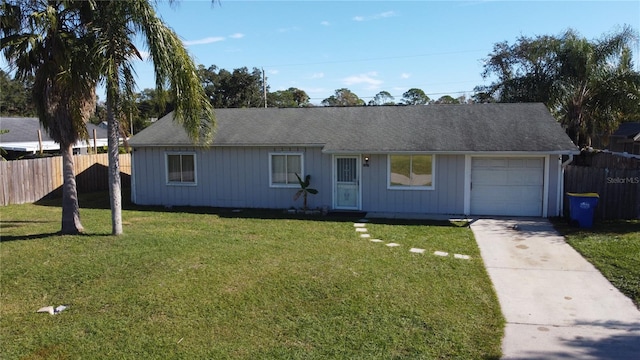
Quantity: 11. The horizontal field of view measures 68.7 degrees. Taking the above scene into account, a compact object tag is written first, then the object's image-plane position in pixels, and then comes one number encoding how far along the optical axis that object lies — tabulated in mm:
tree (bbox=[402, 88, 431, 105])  64188
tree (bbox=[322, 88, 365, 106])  70362
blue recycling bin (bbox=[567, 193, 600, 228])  11797
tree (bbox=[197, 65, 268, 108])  48188
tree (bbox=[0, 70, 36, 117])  51781
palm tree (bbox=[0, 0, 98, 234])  9844
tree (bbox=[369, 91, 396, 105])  72125
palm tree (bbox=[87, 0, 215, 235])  9938
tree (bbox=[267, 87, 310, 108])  58462
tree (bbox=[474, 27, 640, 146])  20250
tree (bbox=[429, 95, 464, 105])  56969
